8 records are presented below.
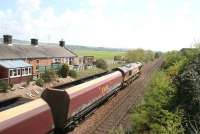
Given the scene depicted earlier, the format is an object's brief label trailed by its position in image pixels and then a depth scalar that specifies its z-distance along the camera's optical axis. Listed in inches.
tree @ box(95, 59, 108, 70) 3469.5
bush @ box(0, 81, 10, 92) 1600.6
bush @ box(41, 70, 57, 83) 2010.3
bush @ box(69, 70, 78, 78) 2416.3
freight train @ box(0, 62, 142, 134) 590.4
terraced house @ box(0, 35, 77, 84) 1800.9
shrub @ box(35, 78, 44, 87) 1892.2
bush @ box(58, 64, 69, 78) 2299.5
